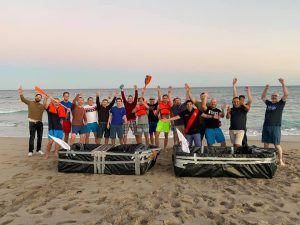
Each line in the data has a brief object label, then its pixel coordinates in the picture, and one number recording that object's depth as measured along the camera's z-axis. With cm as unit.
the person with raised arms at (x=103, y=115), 820
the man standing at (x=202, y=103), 705
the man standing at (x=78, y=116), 795
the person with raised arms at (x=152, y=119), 905
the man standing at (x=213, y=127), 726
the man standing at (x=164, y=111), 851
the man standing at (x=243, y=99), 697
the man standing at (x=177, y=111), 857
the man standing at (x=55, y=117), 759
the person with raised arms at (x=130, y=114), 829
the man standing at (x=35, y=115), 805
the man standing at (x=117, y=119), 818
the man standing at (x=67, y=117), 806
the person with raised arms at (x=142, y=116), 837
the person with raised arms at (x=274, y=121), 690
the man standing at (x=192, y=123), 688
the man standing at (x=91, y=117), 825
